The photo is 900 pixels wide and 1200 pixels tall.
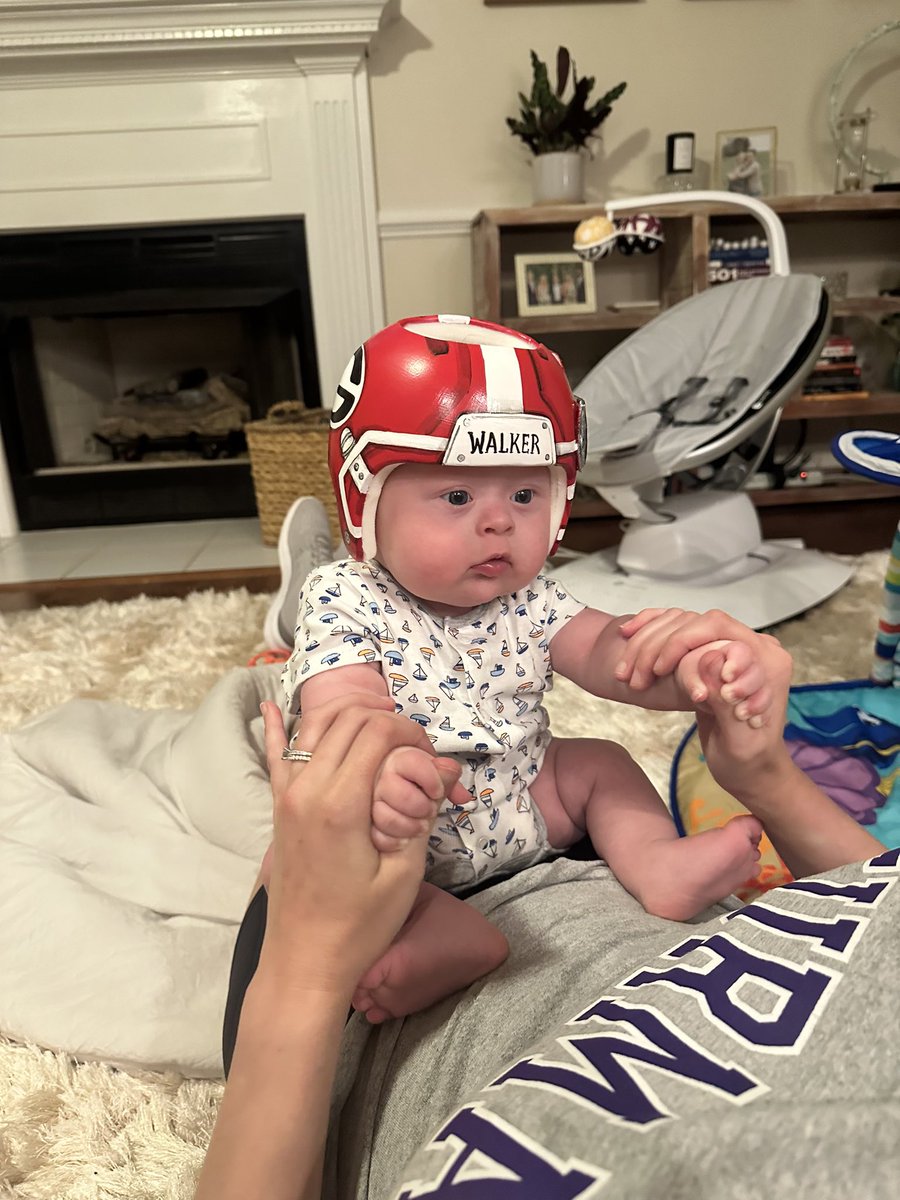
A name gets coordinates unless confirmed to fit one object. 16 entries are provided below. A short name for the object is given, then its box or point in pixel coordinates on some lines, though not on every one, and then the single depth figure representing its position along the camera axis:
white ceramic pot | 2.68
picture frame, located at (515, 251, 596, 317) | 2.74
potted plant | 2.62
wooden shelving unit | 2.59
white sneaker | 1.74
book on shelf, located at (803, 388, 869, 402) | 2.67
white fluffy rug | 0.72
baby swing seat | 1.89
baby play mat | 1.07
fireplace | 2.61
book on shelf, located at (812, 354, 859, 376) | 2.85
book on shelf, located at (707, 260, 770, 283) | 2.78
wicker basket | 2.62
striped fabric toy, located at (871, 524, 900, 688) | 1.30
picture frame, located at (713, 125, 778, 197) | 2.82
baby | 0.61
